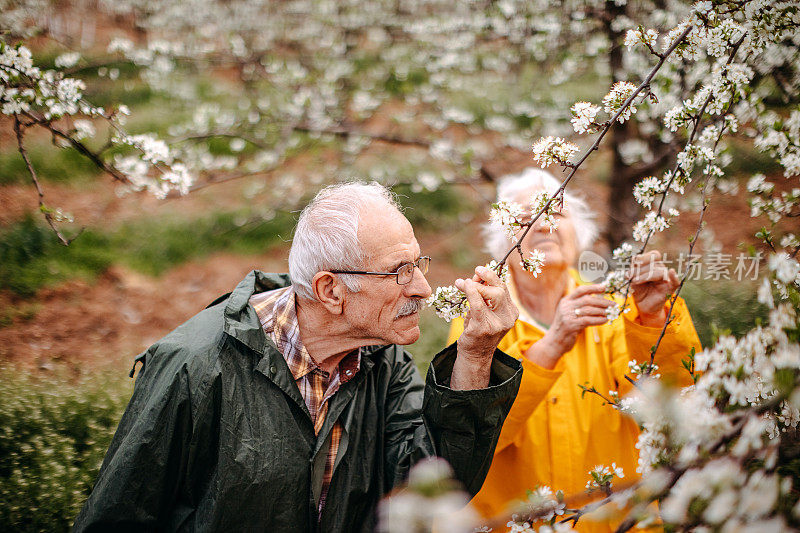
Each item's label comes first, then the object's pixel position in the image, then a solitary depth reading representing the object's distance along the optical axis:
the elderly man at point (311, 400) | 1.26
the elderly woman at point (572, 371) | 1.37
